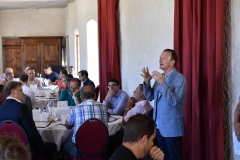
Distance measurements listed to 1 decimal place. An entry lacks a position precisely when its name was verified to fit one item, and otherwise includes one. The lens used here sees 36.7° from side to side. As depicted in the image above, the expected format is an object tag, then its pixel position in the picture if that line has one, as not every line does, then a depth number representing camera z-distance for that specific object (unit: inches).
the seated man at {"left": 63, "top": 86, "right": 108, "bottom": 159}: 159.0
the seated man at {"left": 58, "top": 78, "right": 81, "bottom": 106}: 239.5
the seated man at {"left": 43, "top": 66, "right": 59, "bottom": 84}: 444.8
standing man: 142.1
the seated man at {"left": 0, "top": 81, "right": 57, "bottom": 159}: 151.6
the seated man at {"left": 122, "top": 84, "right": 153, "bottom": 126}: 184.2
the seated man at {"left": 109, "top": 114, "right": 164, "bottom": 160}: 88.1
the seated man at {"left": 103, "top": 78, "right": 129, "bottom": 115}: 228.8
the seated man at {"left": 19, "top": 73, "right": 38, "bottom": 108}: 248.6
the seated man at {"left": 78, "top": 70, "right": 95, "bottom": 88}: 297.4
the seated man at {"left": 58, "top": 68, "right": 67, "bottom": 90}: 330.5
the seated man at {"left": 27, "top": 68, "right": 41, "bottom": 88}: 338.0
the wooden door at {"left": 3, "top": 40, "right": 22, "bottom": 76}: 616.4
